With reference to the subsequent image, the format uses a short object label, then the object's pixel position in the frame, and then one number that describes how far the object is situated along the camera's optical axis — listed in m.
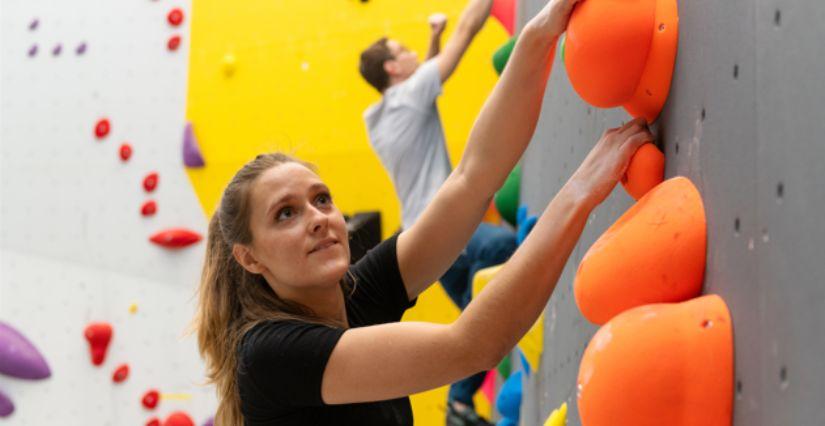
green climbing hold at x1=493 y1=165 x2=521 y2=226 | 2.93
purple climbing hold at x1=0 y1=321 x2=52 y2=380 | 3.34
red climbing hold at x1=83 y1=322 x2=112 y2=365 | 3.26
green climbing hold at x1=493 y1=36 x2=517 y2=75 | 2.80
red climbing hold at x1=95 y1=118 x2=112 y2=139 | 3.35
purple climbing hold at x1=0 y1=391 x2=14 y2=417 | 3.38
